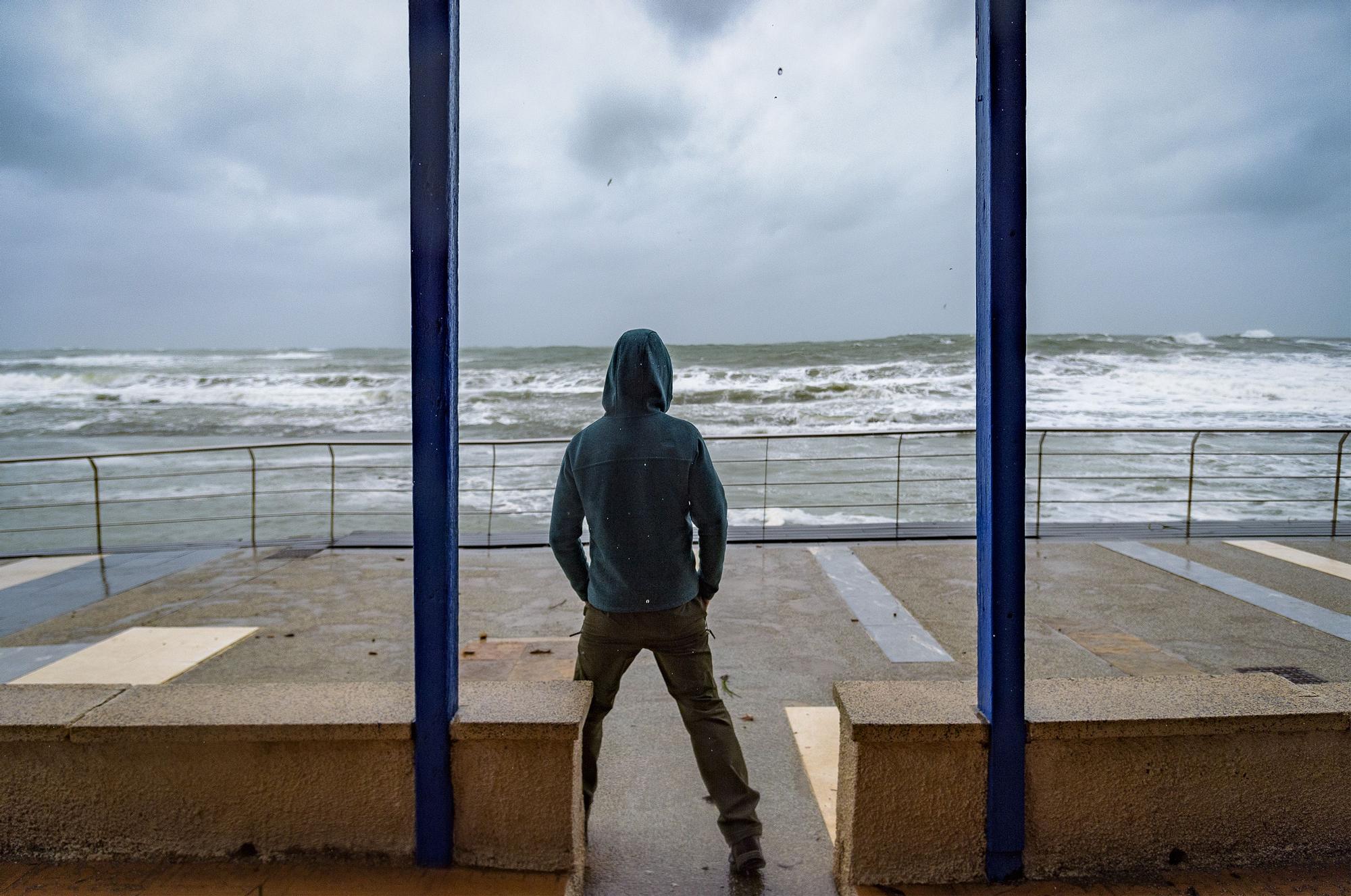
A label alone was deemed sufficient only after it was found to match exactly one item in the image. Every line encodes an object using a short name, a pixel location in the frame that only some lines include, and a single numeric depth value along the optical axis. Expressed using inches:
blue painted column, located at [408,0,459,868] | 70.1
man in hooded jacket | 83.4
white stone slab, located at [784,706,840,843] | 104.5
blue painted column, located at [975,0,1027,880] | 69.4
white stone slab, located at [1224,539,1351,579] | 215.3
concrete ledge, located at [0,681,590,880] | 74.2
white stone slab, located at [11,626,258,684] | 145.9
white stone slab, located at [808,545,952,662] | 157.2
